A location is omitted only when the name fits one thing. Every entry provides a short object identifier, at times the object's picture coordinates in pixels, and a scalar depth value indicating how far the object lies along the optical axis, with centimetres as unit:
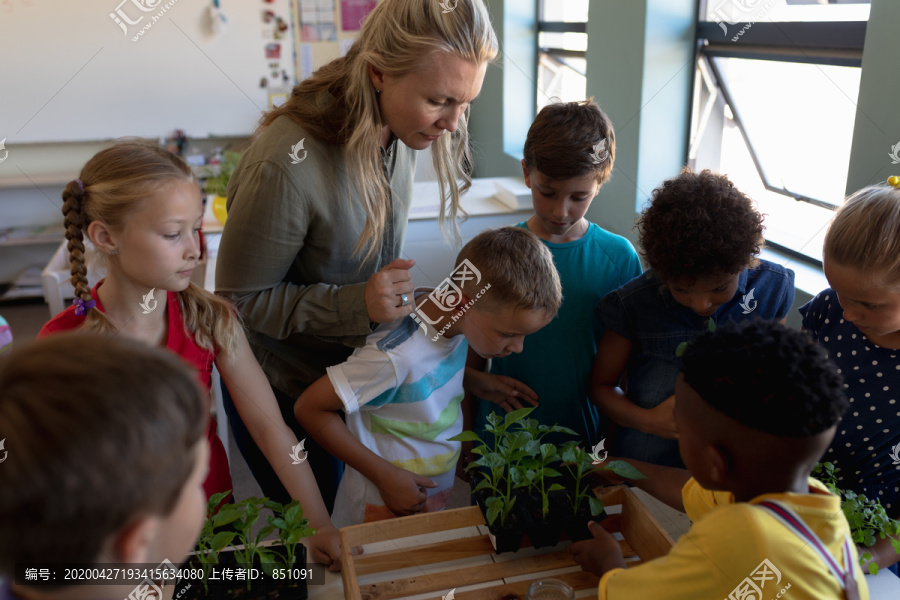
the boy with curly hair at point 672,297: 133
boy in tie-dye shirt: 136
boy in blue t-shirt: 162
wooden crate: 106
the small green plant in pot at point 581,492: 114
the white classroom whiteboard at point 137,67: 465
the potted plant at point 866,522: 104
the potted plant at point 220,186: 335
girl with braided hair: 131
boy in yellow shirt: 79
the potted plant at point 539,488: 112
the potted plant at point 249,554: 102
